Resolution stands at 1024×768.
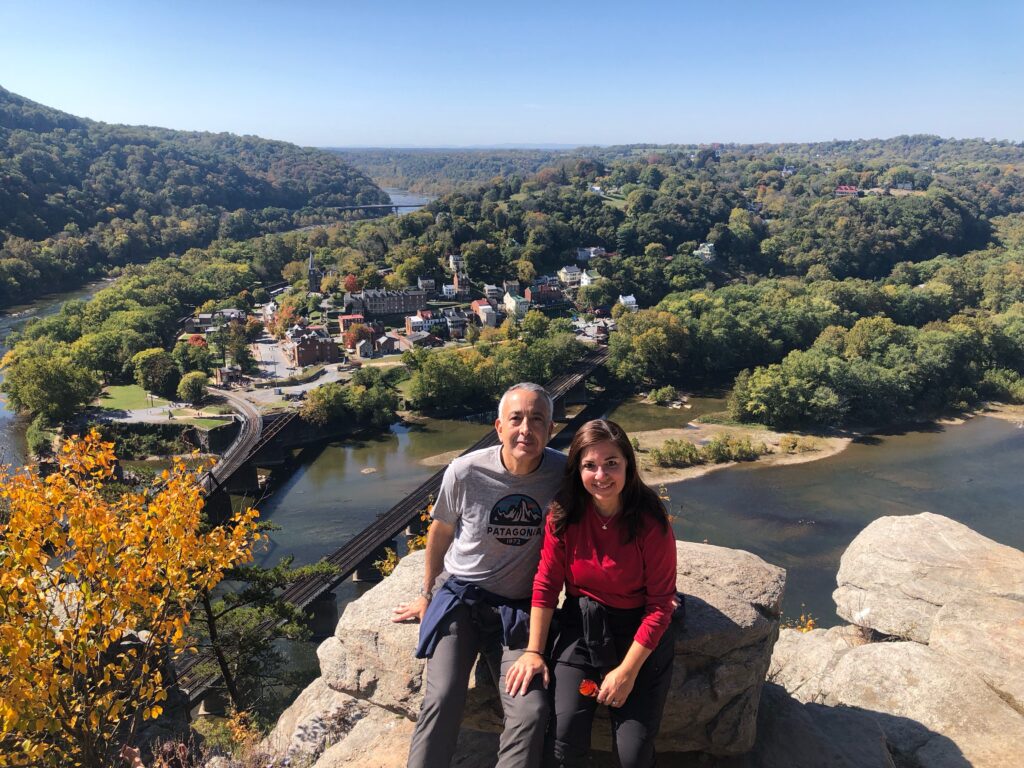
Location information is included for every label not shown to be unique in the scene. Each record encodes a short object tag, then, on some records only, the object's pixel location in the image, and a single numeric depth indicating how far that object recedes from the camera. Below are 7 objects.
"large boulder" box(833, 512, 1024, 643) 9.20
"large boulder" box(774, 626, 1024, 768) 5.57
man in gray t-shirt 3.89
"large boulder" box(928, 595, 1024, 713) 6.52
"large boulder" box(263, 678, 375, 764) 5.79
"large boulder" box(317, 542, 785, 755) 4.49
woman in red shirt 3.70
